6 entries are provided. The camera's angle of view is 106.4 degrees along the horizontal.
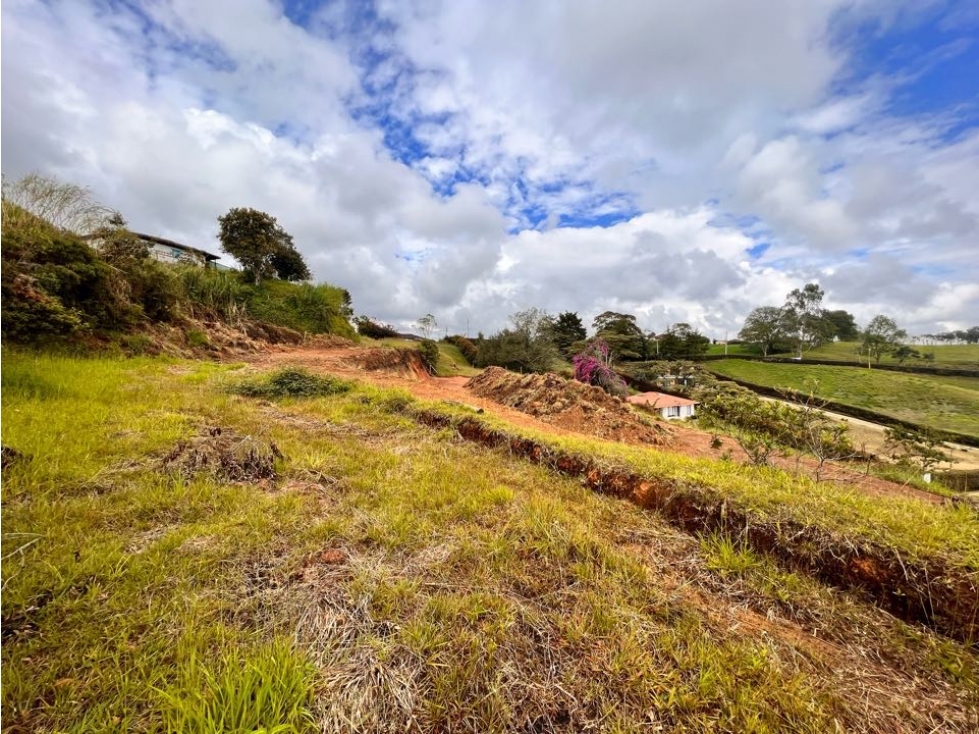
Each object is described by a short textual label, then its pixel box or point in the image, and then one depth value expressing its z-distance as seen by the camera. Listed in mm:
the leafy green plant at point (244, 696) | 1364
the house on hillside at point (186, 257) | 16772
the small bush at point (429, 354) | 19455
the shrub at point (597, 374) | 19203
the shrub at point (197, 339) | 12890
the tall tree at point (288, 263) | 22422
